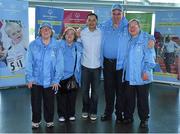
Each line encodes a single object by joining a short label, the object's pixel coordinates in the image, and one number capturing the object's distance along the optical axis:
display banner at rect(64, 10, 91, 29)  7.16
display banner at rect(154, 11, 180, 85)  7.05
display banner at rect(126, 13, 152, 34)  7.39
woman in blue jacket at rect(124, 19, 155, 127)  3.97
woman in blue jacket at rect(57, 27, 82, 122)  4.12
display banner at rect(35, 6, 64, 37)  6.48
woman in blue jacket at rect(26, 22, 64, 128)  3.84
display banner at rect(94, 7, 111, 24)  7.41
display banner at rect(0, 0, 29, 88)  6.21
